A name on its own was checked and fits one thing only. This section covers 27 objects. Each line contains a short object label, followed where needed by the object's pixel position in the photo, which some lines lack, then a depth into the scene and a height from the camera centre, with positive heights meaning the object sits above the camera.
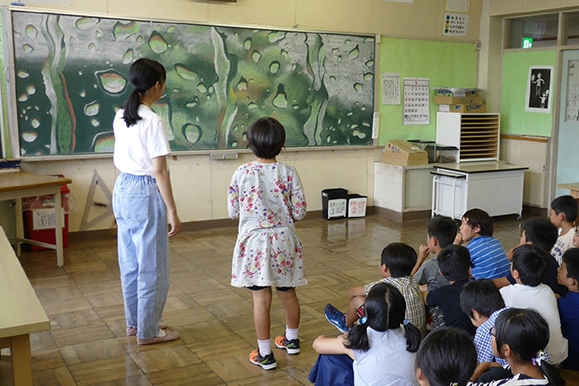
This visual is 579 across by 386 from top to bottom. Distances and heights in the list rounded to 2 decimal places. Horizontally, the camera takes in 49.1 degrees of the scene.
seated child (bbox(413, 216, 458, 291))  3.37 -0.77
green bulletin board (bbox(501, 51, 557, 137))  7.00 +0.02
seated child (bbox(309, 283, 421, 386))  2.14 -0.83
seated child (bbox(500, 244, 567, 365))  2.73 -0.84
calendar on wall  7.27 -0.04
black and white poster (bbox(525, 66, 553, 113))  6.97 +0.09
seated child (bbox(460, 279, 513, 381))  2.51 -0.86
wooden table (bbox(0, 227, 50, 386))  1.87 -0.66
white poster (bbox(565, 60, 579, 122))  6.71 +0.05
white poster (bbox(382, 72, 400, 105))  7.12 +0.10
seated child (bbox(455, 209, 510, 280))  3.32 -0.79
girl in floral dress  2.97 -0.55
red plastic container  5.29 -1.00
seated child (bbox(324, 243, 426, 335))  2.68 -0.77
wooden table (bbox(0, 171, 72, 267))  4.55 -0.66
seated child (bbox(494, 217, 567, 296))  3.41 -0.73
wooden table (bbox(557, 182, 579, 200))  4.78 -0.69
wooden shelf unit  7.11 -0.41
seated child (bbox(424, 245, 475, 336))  2.87 -0.86
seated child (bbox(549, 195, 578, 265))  3.71 -0.72
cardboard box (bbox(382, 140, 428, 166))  6.78 -0.61
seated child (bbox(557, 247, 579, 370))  2.89 -0.93
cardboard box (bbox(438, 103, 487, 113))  7.16 -0.12
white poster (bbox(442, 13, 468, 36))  7.41 +0.85
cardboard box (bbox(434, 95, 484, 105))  7.17 -0.03
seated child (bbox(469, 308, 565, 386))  2.05 -0.81
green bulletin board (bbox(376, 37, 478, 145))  7.14 +0.35
